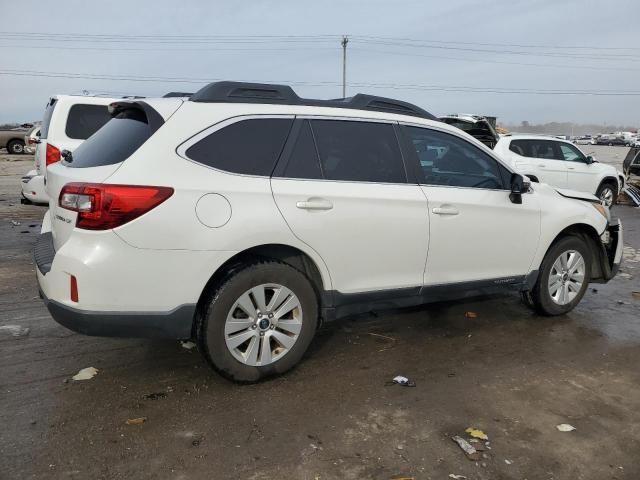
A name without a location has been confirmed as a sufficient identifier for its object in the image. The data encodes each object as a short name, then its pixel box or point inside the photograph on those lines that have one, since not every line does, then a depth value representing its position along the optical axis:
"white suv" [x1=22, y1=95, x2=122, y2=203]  7.34
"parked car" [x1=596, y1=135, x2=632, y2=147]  78.71
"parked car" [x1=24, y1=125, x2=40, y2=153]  13.92
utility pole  52.78
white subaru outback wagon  3.12
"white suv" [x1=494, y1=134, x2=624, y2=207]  12.51
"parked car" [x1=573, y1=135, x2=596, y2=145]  87.49
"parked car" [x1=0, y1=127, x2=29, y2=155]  28.91
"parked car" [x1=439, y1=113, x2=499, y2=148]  14.47
